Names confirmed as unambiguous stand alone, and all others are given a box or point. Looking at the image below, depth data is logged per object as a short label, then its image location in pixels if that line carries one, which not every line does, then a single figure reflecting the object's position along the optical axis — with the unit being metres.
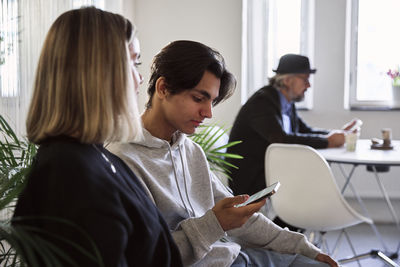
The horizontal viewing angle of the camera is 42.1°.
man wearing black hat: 3.32
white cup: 3.28
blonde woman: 0.94
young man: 1.46
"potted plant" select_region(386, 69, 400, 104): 4.83
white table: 2.93
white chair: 2.78
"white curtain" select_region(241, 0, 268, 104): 5.00
